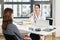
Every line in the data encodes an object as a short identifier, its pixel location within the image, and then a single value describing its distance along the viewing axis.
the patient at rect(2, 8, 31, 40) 2.78
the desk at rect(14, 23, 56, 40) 3.02
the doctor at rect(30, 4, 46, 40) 3.88
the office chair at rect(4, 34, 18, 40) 2.72
